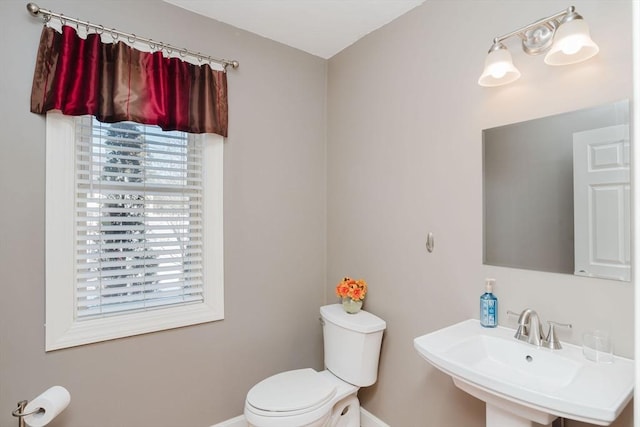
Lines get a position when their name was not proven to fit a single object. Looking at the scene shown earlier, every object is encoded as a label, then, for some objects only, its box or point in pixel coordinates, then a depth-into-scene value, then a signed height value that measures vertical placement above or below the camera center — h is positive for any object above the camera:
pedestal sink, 0.92 -0.52
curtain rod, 1.50 +0.95
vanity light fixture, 1.13 +0.63
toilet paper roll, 1.39 -0.80
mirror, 1.17 +0.09
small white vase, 2.07 -0.56
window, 1.58 -0.06
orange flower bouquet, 2.05 -0.48
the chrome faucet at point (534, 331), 1.26 -0.46
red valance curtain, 1.52 +0.68
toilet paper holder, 1.38 -0.81
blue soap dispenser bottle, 1.46 -0.42
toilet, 1.62 -0.93
